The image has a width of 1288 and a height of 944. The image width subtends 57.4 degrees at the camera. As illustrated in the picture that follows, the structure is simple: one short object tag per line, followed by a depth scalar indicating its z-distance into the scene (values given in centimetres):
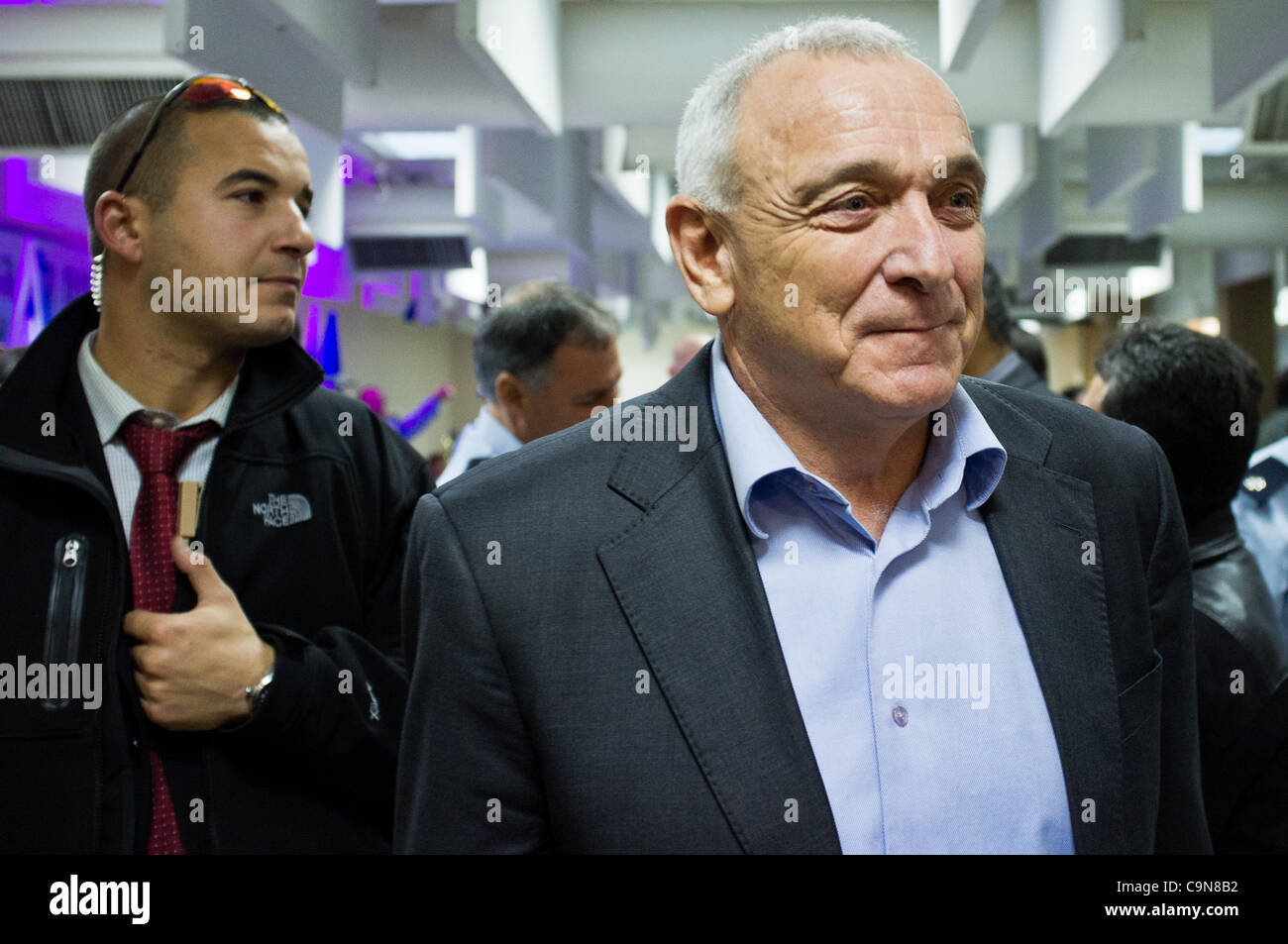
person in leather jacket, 181
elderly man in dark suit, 130
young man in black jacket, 163
